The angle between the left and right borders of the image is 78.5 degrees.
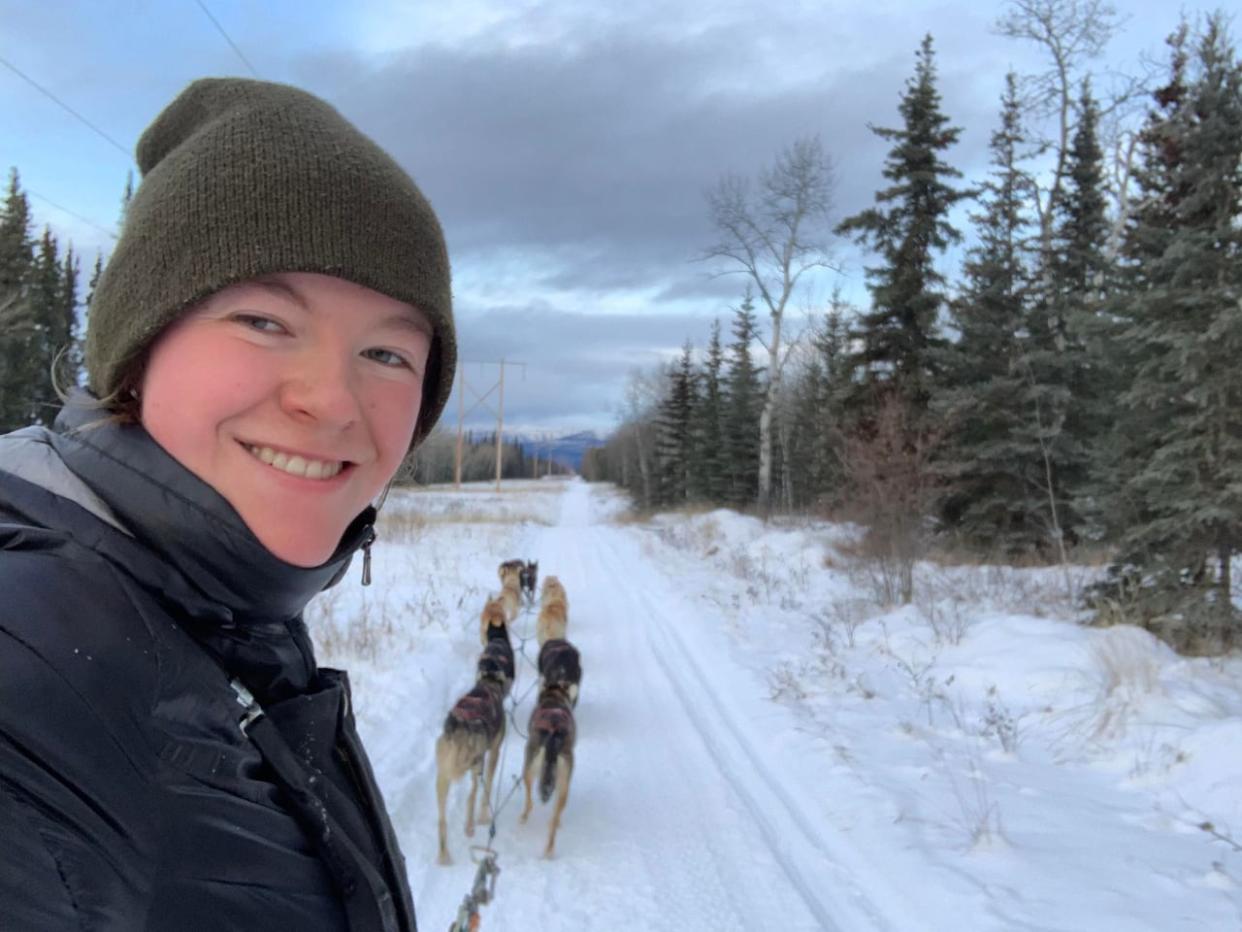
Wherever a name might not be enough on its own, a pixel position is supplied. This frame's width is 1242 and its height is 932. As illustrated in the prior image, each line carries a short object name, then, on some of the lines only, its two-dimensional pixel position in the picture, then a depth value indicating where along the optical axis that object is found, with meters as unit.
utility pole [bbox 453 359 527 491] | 45.54
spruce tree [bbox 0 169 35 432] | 19.08
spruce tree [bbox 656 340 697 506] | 40.62
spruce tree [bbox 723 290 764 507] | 34.94
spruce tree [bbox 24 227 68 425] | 23.55
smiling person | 0.78
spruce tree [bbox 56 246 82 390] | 28.06
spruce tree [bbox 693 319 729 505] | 36.19
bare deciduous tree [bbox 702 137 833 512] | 24.50
